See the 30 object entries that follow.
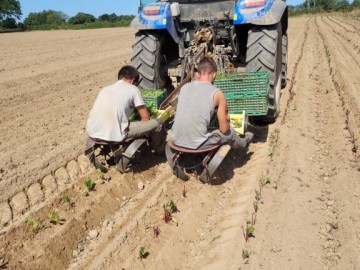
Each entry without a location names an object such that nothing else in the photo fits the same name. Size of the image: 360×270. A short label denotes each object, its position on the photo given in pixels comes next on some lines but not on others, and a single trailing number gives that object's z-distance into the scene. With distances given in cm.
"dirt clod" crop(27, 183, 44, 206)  385
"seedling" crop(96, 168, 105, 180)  422
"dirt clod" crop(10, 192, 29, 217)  368
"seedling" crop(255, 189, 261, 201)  359
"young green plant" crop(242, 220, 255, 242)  304
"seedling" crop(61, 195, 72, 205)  374
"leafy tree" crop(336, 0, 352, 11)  4978
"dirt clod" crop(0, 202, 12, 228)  351
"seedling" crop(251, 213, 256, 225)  321
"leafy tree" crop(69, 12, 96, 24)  7088
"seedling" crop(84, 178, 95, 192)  397
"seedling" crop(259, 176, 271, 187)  387
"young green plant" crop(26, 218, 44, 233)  337
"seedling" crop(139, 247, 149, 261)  299
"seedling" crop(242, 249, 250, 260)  285
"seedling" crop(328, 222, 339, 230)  315
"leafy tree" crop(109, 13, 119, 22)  7356
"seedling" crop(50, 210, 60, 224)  348
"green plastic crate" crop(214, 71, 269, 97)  448
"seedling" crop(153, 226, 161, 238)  324
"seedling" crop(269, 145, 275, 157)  449
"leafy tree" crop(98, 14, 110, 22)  7474
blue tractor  487
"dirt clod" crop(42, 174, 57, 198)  402
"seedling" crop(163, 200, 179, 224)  343
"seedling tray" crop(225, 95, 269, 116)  455
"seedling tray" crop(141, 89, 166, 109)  500
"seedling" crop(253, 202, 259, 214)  337
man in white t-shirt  407
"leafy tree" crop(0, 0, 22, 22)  4522
